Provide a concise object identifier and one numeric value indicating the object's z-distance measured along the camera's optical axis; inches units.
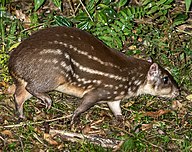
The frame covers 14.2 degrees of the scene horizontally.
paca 293.7
